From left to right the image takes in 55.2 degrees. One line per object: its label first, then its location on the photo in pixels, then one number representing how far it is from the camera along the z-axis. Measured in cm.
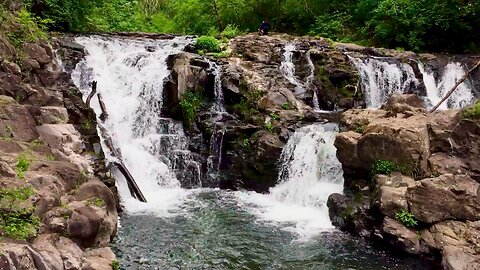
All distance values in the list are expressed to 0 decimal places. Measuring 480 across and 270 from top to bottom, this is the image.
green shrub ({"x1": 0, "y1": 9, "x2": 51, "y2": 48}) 1434
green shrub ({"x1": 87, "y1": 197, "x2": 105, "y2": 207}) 1012
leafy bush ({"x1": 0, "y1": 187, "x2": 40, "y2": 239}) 766
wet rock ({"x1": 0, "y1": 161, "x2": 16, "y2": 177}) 883
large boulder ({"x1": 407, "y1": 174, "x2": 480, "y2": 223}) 1198
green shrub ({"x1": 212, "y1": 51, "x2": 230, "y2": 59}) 2138
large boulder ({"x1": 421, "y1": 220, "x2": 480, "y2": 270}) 1077
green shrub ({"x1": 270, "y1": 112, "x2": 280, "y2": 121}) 1832
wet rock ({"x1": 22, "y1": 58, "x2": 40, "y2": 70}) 1414
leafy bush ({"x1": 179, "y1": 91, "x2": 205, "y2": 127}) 1909
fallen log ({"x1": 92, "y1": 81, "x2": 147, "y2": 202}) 1576
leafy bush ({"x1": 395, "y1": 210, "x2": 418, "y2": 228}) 1218
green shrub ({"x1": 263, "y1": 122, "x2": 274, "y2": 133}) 1806
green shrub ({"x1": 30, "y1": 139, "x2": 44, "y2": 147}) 1113
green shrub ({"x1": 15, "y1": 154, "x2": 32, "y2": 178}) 922
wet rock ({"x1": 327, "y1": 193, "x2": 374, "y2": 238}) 1327
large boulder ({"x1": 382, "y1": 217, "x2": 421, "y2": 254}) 1185
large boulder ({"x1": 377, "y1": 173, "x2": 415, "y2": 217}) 1245
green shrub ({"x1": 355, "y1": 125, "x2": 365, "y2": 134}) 1529
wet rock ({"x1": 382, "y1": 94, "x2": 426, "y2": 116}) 1529
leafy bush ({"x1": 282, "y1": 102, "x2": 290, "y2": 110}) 1894
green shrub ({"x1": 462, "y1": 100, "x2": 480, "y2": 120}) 1323
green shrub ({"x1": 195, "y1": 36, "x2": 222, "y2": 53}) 2220
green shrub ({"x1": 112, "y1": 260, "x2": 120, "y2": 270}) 900
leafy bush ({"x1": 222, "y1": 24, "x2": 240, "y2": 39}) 2553
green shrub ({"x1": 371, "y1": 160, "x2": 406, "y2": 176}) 1355
